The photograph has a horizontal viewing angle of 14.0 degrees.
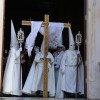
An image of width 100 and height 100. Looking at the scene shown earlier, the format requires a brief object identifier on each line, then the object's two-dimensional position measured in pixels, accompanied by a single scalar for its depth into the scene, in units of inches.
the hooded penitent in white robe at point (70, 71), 478.3
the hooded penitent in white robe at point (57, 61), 488.1
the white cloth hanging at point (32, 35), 466.3
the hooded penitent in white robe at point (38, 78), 472.2
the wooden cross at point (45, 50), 459.5
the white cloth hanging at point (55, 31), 474.9
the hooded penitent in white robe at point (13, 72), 470.0
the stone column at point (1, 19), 463.5
